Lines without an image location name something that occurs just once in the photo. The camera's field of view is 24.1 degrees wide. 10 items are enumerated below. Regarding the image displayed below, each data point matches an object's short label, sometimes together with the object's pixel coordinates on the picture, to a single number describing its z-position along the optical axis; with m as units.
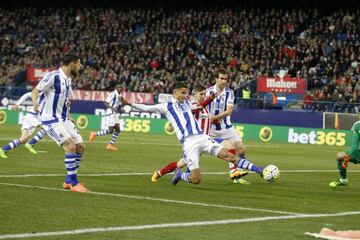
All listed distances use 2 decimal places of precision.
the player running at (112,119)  29.95
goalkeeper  17.08
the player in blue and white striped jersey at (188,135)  15.24
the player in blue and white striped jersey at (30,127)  24.12
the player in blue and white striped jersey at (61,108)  14.98
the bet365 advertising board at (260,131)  37.78
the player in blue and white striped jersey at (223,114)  17.58
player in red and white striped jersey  16.48
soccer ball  15.23
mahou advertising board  42.19
